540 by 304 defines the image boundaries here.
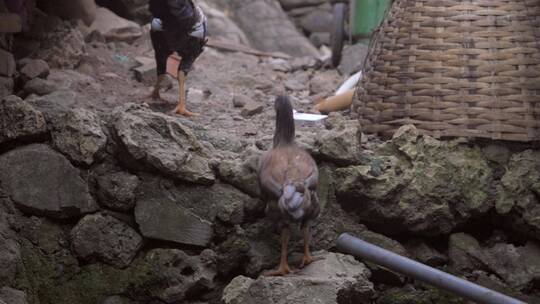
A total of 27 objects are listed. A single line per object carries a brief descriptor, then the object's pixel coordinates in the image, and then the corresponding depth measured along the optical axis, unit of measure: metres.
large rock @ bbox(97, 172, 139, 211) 4.81
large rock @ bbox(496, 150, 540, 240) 4.96
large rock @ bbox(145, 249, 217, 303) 4.75
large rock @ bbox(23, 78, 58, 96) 5.40
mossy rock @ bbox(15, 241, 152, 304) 4.77
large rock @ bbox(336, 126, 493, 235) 4.89
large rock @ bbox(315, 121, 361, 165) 4.88
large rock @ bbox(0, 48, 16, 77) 5.30
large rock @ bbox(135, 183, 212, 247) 4.81
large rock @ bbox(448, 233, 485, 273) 4.96
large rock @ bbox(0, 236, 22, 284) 4.63
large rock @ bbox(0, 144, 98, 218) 4.77
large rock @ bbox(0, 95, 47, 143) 4.71
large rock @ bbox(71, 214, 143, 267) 4.79
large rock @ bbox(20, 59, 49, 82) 5.54
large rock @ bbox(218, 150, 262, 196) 4.81
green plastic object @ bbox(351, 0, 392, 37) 7.58
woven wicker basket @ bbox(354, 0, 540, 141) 5.00
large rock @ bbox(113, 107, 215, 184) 4.71
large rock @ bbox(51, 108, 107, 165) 4.78
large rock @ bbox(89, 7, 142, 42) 7.00
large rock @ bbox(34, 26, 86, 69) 6.06
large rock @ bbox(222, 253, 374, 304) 4.24
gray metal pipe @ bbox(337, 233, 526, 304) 3.83
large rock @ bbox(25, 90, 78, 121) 4.85
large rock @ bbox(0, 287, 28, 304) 4.55
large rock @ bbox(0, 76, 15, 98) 5.14
